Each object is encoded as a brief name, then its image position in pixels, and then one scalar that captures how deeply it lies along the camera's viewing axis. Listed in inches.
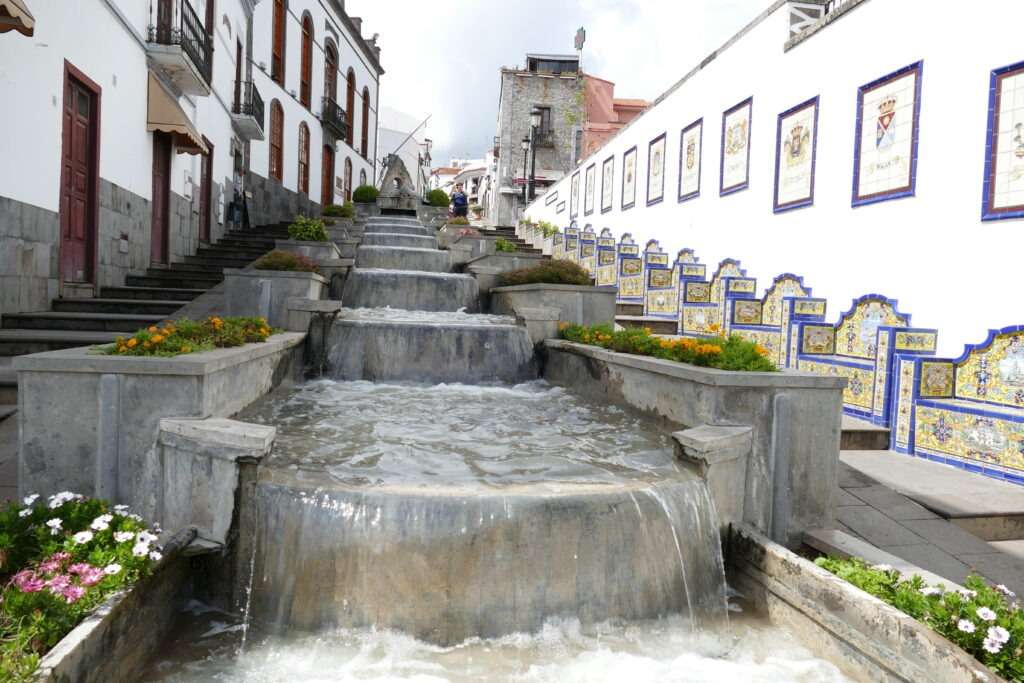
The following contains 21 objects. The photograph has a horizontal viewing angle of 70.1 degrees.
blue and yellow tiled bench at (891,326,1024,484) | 234.1
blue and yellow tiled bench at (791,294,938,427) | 274.8
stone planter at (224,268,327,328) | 340.2
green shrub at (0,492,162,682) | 109.1
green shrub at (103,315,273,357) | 178.5
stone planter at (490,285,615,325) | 381.4
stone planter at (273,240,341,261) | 454.0
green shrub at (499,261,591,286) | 394.3
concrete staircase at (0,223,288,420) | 302.2
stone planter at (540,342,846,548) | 186.9
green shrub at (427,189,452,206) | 1033.5
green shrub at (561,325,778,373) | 198.8
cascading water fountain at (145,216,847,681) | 137.4
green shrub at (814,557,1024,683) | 112.5
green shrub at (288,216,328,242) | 477.1
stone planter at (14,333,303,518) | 164.1
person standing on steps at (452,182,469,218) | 1237.8
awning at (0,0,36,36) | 243.3
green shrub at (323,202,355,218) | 791.1
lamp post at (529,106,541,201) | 1015.3
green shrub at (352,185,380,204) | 1066.7
